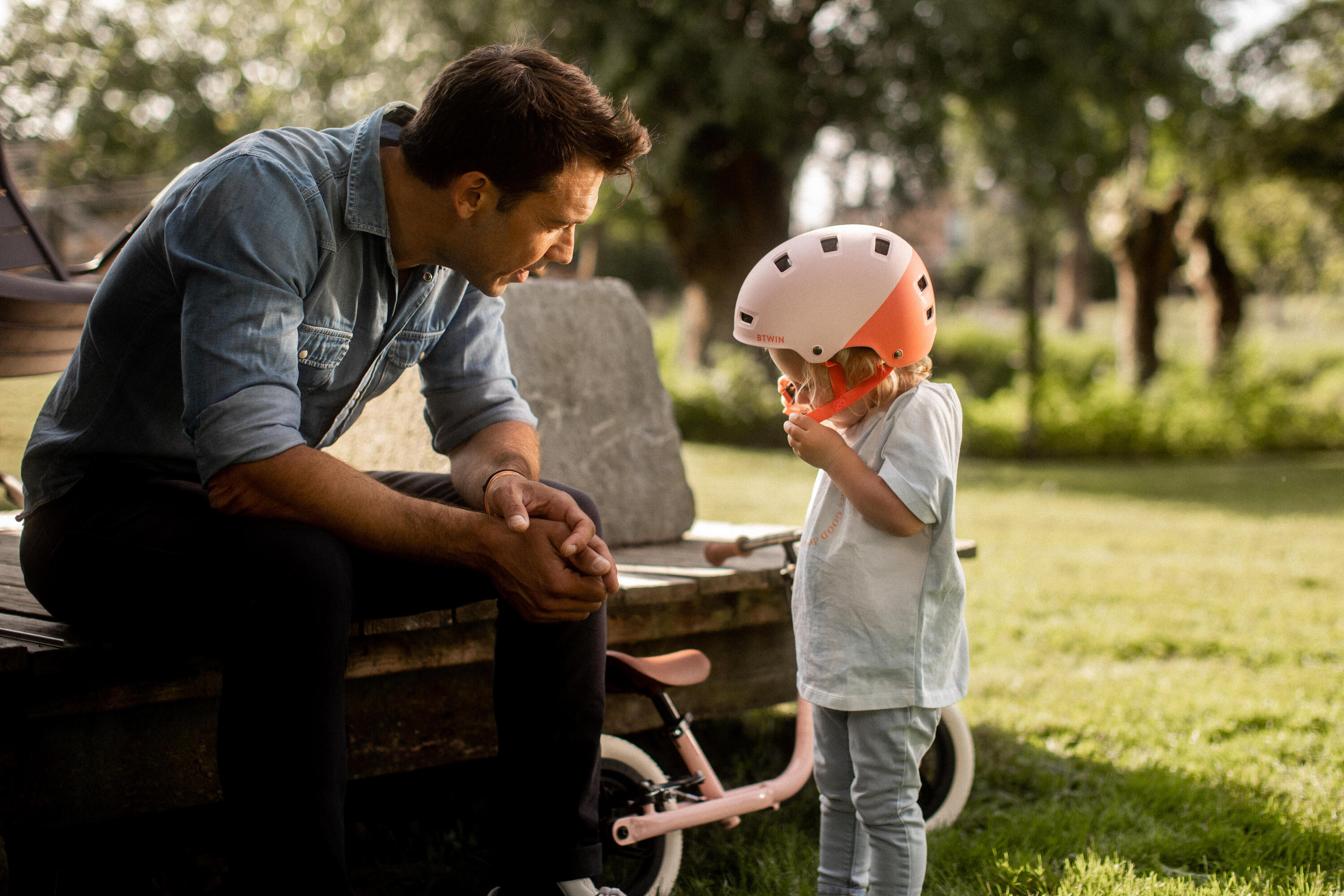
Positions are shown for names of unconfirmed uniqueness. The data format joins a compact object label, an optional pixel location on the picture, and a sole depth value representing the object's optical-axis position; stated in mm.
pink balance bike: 2408
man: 1761
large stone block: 3422
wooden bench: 2033
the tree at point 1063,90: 10602
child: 2143
